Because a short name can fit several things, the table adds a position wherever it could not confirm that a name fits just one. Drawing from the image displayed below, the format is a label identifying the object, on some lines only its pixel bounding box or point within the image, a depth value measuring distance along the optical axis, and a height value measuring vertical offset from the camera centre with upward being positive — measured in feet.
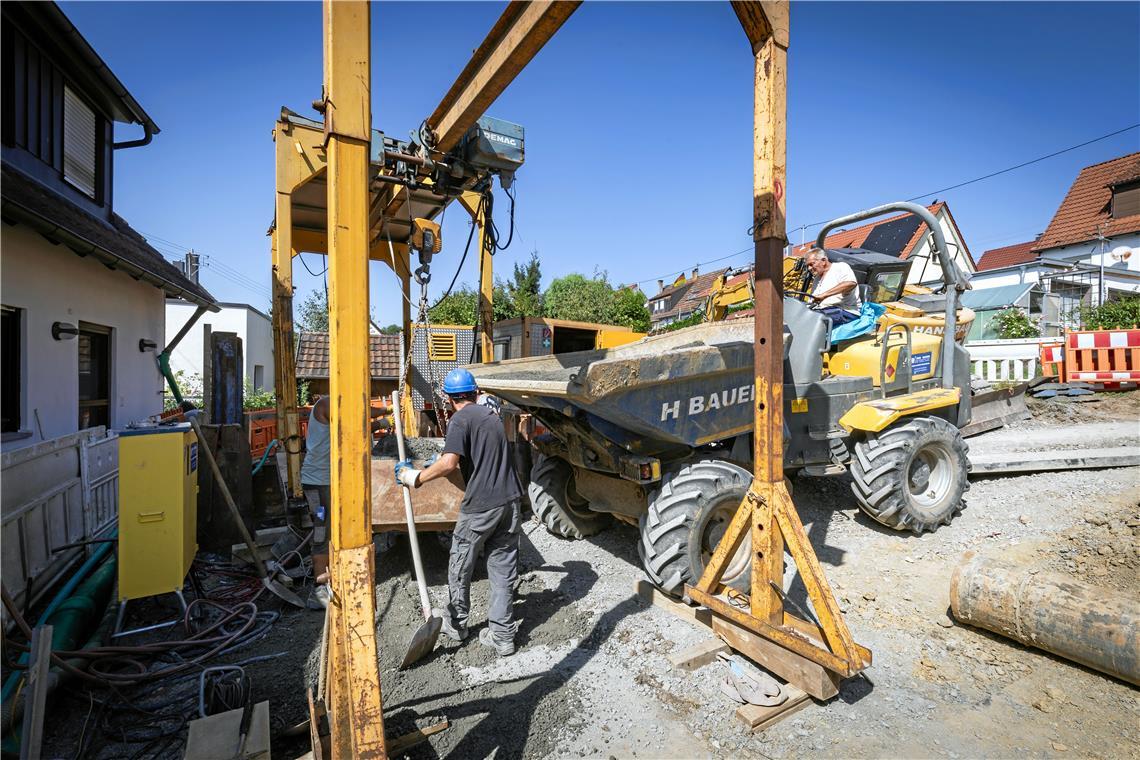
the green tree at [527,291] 71.05 +13.11
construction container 35.17 +3.17
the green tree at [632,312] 69.51 +9.01
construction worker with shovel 11.91 -2.91
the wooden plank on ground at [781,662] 9.21 -5.01
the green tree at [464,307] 63.03 +9.13
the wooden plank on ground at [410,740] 8.22 -5.44
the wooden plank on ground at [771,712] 8.90 -5.47
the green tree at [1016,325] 45.41 +4.48
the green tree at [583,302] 72.08 +11.02
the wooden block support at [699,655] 10.51 -5.32
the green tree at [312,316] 110.99 +13.96
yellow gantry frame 6.59 +0.32
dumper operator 17.57 +2.91
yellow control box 13.04 -3.04
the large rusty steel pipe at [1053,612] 9.54 -4.42
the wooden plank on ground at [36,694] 7.89 -4.52
